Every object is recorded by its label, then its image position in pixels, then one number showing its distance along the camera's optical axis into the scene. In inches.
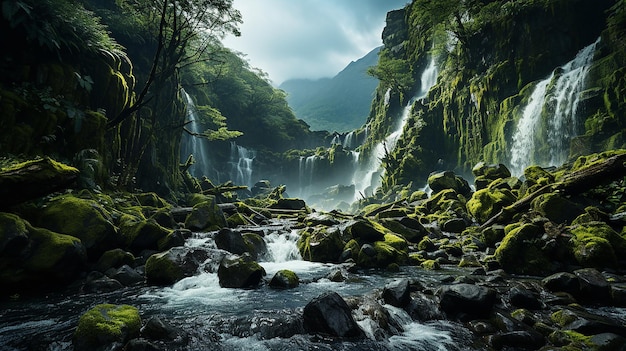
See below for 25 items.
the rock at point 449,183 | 909.8
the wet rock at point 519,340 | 188.9
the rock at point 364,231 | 484.4
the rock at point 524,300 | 242.7
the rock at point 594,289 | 249.6
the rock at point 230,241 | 446.9
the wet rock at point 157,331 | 195.2
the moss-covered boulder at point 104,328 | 176.5
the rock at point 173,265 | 327.6
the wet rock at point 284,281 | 321.2
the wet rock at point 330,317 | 204.2
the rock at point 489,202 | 606.9
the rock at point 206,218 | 566.3
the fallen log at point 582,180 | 420.2
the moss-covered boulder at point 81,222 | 328.5
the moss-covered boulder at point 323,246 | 465.1
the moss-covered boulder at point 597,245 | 325.7
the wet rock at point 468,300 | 229.9
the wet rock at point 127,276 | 322.6
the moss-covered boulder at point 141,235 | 397.1
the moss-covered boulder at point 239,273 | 322.0
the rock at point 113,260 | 339.6
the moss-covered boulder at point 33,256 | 257.3
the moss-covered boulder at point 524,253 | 339.3
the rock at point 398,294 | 251.3
